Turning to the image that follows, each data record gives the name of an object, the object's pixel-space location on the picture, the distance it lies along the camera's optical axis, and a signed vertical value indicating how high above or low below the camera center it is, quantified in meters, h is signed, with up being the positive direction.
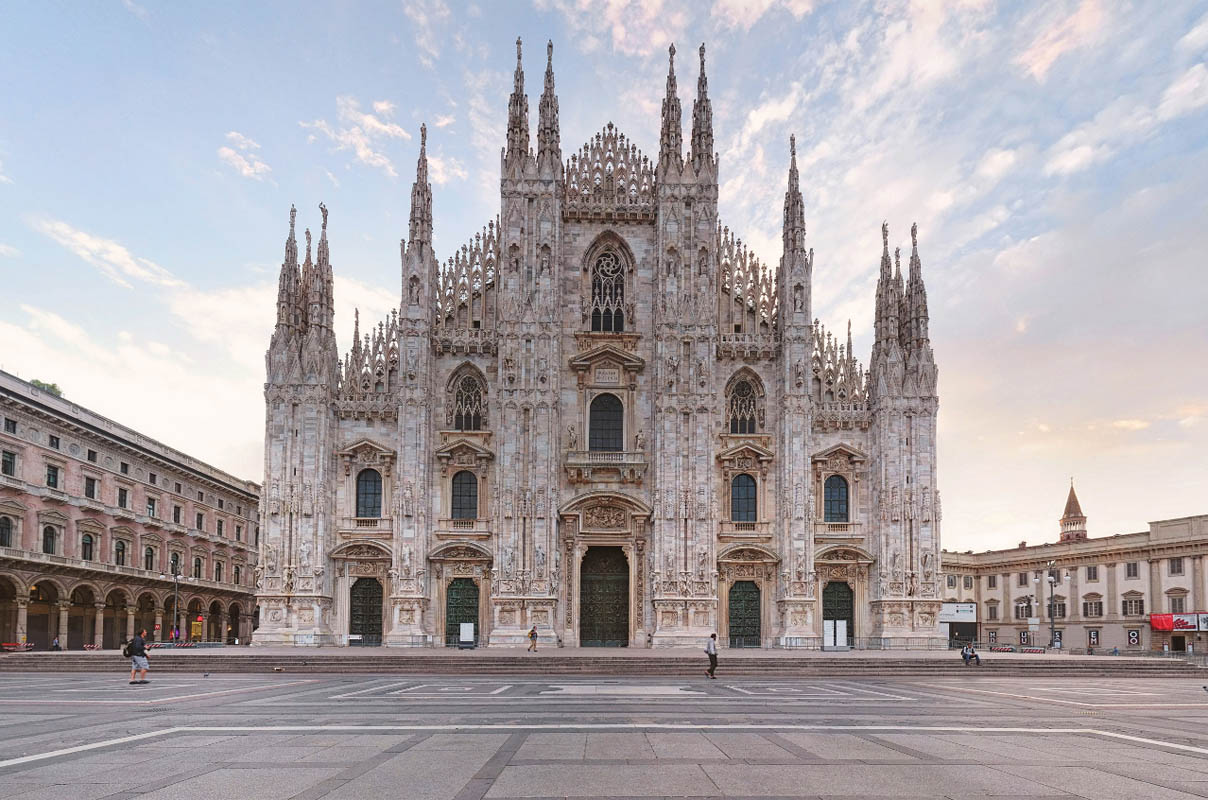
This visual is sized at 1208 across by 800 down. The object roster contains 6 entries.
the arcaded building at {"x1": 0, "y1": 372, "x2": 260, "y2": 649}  52.00 -0.33
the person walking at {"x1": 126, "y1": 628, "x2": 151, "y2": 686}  27.00 -3.37
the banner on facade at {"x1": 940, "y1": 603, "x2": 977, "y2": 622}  52.03 -4.20
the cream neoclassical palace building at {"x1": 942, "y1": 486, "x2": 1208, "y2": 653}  66.06 -4.35
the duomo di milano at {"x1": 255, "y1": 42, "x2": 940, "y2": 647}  45.00 +3.68
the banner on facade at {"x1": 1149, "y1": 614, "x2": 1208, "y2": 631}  63.38 -5.78
